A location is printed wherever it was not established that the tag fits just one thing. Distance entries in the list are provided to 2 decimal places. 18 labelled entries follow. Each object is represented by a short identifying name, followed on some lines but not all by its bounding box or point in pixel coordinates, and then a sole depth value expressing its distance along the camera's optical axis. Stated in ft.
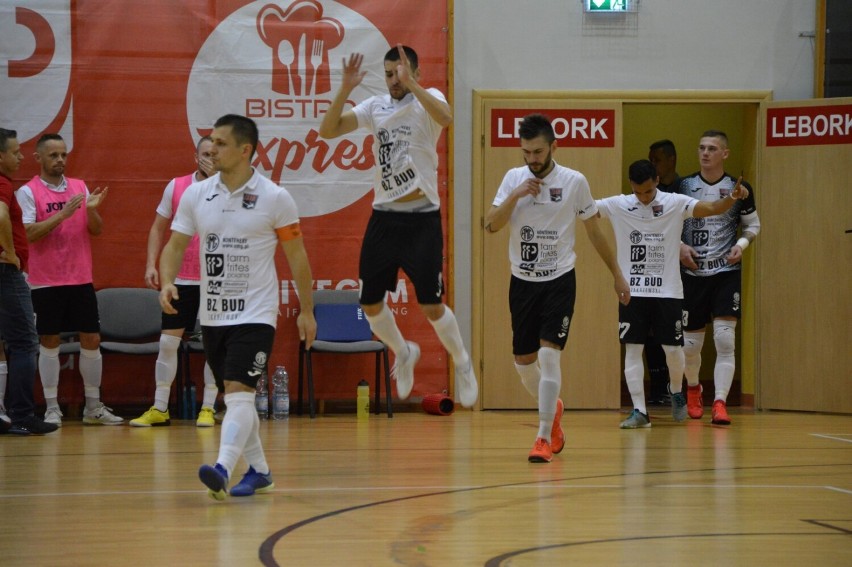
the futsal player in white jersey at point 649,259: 55.67
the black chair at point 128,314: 61.98
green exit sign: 66.95
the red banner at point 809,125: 65.36
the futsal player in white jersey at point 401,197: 39.70
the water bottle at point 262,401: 62.64
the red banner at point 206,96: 63.93
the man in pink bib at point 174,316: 57.36
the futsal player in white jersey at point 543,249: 41.50
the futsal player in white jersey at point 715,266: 59.36
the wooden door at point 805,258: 65.26
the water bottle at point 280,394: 62.95
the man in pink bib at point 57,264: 56.75
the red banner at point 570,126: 66.39
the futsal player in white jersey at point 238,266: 32.55
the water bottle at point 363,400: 63.41
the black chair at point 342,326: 62.80
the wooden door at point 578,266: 66.49
